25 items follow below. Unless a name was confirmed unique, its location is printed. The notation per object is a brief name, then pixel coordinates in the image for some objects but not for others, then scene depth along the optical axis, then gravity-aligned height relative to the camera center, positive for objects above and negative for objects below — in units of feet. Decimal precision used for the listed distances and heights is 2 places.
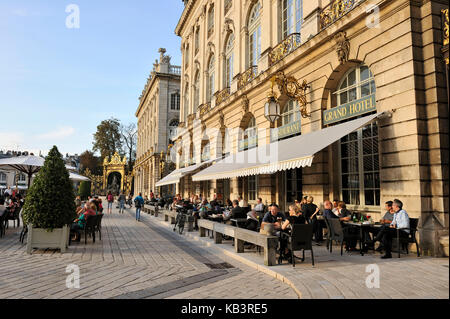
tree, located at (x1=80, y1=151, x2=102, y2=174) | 246.02 +20.49
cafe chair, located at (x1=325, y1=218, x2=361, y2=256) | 24.72 -3.35
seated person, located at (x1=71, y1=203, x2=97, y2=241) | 31.30 -3.07
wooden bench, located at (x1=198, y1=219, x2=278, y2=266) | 21.30 -3.63
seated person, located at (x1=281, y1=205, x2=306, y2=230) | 23.44 -2.01
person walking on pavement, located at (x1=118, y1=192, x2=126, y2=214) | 84.48 -3.22
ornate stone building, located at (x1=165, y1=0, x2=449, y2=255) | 24.29 +8.39
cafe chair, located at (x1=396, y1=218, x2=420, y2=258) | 22.55 -3.28
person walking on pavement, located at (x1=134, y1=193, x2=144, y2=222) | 57.99 -2.62
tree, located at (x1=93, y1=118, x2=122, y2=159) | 208.44 +32.51
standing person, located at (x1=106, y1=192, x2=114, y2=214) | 78.33 -2.15
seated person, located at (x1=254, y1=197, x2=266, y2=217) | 33.86 -1.97
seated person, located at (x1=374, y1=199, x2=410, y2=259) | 22.67 -2.68
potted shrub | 25.38 -1.61
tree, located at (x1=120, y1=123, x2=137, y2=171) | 218.59 +31.48
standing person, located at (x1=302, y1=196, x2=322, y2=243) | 30.55 -2.50
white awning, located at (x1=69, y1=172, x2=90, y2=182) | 53.96 +1.91
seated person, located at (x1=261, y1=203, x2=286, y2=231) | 24.89 -2.03
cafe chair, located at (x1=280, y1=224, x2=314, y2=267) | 20.71 -3.10
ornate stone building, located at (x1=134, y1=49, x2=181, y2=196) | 135.44 +32.57
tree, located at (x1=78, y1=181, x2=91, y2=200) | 130.51 -0.06
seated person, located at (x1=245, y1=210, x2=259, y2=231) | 28.89 -2.87
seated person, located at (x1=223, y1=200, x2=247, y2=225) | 33.50 -2.41
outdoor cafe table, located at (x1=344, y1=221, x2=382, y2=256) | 24.36 -2.84
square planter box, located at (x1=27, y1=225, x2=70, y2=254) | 25.31 -3.85
